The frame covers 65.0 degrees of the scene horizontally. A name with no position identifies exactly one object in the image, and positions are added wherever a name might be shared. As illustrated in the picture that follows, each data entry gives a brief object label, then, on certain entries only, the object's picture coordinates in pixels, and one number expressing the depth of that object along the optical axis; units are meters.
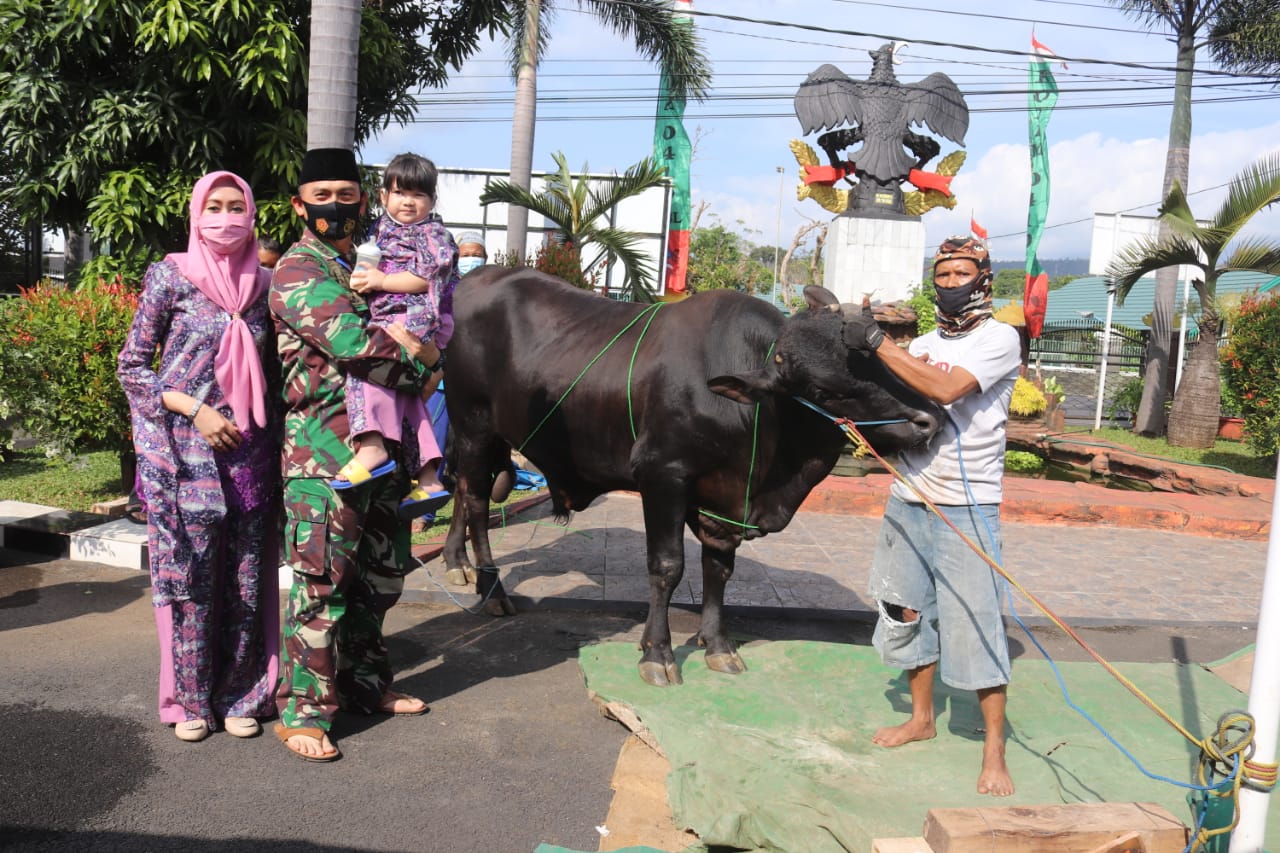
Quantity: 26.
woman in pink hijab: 3.72
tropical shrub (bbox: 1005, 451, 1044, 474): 12.29
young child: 3.64
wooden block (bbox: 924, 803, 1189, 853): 2.68
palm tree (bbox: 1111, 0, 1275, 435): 17.55
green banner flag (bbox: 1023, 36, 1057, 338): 19.48
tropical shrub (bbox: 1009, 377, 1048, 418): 12.49
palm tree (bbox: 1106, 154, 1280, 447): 13.37
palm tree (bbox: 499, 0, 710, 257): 12.66
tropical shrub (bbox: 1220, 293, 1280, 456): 12.05
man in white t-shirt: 3.48
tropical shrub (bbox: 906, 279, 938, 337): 14.45
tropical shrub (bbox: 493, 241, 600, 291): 10.93
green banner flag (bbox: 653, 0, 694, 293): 17.17
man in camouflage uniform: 3.59
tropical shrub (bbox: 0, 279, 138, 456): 6.47
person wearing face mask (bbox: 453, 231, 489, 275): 7.44
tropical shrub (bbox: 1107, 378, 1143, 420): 18.92
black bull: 4.11
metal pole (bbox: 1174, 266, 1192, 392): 16.55
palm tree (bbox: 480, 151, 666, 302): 12.34
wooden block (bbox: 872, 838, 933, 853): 2.77
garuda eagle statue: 15.57
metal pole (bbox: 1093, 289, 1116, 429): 17.39
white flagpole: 2.64
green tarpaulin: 3.31
